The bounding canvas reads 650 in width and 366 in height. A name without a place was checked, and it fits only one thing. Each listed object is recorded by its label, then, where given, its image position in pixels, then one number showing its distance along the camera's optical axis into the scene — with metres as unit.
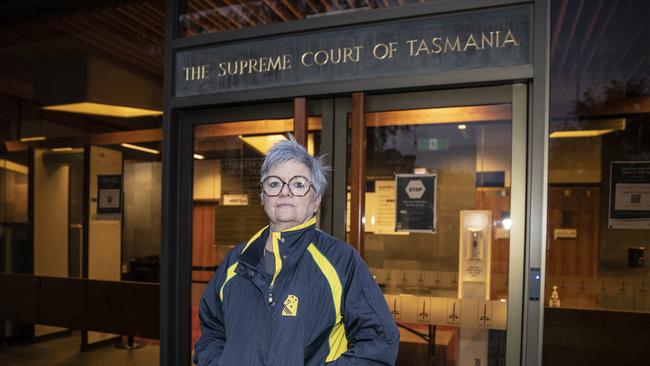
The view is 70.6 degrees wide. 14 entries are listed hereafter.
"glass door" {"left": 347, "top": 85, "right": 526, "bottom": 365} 2.55
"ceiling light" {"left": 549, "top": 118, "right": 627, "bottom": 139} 3.84
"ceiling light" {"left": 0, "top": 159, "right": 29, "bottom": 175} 4.77
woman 1.58
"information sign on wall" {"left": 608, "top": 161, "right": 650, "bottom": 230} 3.34
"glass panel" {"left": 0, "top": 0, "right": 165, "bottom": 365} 4.00
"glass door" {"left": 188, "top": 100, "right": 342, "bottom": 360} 3.16
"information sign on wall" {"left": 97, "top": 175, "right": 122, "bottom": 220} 4.00
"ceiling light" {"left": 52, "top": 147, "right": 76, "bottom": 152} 4.41
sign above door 2.46
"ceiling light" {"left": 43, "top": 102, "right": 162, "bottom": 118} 4.08
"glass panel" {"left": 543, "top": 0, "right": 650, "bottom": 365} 3.46
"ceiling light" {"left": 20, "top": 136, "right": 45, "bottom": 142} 4.65
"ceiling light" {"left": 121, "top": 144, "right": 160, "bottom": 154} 3.92
